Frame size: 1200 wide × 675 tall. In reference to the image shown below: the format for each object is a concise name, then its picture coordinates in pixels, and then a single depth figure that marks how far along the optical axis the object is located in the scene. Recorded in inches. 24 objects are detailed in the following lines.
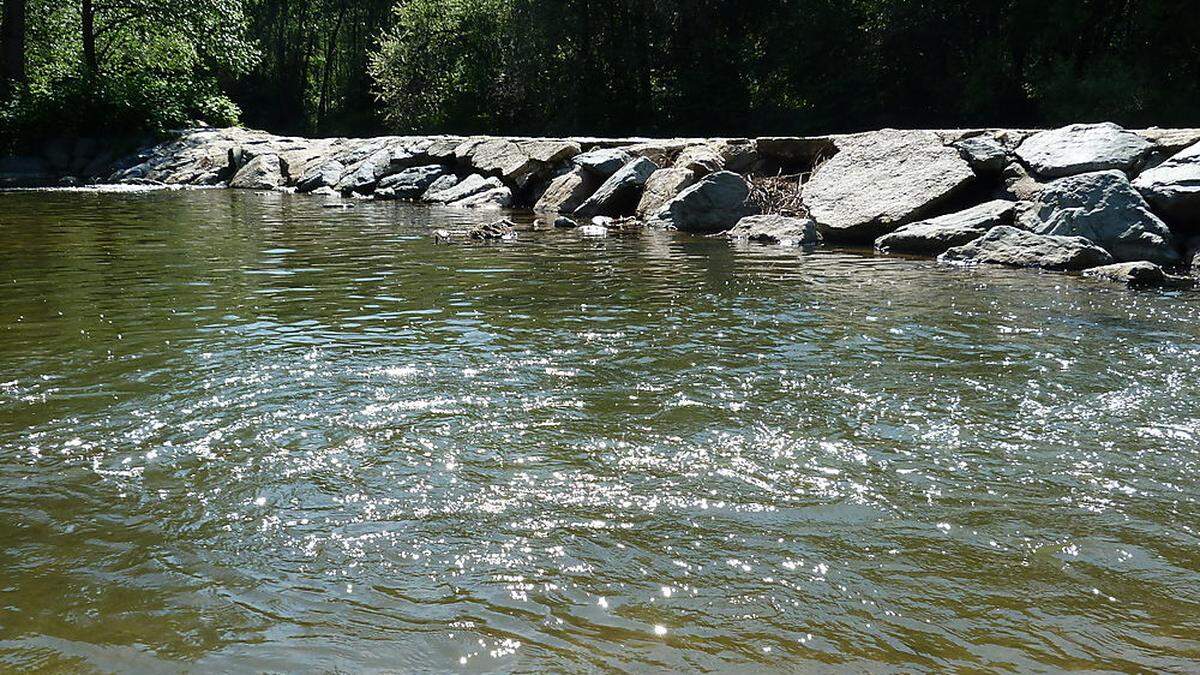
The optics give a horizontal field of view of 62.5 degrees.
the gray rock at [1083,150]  421.7
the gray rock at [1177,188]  381.7
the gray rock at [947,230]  411.8
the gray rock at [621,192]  573.3
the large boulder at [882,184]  445.1
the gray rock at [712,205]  506.3
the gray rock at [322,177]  791.7
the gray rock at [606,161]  609.0
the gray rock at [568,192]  608.1
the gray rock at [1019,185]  432.8
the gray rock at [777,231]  454.6
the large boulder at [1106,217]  374.9
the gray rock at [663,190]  548.1
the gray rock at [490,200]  663.8
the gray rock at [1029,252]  365.1
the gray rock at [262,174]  815.7
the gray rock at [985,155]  454.3
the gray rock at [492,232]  462.0
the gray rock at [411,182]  738.8
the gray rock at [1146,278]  330.0
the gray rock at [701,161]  560.1
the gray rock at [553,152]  657.0
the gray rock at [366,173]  762.2
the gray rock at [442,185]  714.8
